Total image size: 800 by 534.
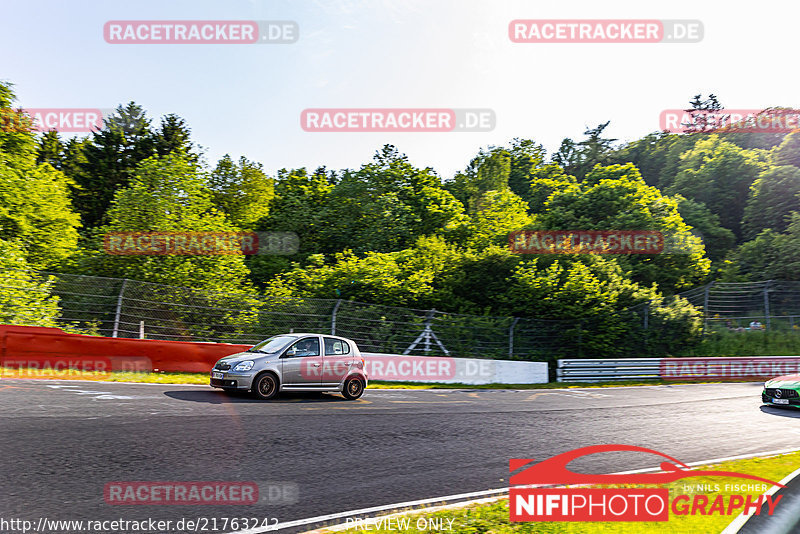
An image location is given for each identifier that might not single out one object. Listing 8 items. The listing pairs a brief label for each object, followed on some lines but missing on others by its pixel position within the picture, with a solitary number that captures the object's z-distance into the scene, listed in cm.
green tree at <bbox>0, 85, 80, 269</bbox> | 2944
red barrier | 1346
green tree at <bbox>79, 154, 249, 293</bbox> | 2758
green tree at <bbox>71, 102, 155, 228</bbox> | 5031
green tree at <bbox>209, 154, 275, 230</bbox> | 5662
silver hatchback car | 1195
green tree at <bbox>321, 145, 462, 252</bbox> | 4619
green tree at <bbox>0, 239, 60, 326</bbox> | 1487
